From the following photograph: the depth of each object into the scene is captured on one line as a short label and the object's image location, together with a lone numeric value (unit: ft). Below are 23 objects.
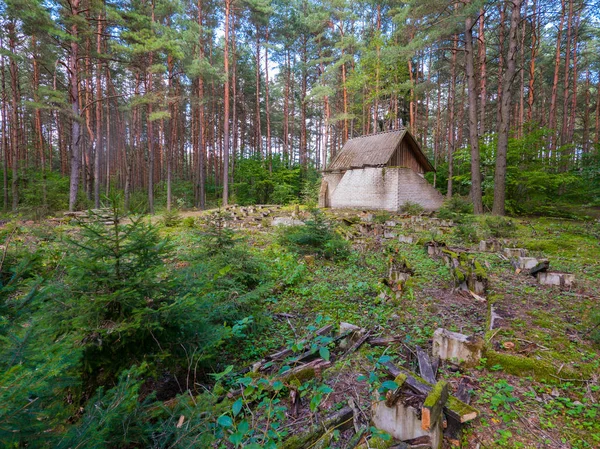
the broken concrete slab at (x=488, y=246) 23.65
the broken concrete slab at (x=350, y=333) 9.89
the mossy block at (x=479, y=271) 14.84
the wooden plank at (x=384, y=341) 9.93
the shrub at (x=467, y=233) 26.94
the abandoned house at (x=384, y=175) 52.80
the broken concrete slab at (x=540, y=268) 16.14
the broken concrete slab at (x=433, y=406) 5.73
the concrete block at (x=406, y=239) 28.16
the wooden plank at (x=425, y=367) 7.56
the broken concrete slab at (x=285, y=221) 36.97
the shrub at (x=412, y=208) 48.37
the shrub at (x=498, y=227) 29.35
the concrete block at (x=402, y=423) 5.80
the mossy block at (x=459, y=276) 14.98
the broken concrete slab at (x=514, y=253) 20.29
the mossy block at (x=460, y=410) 6.18
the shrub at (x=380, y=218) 39.26
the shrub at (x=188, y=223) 35.54
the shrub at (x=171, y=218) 36.45
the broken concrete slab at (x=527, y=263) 17.93
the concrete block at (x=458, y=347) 8.59
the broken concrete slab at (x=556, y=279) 14.87
